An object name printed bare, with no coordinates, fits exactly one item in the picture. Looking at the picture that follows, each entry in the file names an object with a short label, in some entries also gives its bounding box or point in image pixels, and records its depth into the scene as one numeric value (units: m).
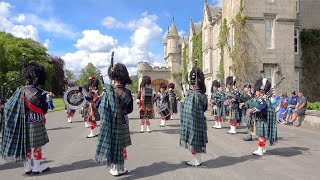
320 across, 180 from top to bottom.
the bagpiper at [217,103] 8.86
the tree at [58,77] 50.42
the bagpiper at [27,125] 4.26
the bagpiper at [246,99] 6.76
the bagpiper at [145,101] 8.34
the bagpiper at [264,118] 5.44
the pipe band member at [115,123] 4.15
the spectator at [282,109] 11.25
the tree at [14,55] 37.60
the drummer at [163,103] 8.80
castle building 15.66
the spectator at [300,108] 10.21
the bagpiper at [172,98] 10.29
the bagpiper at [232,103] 7.99
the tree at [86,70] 42.97
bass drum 6.61
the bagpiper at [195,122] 4.69
